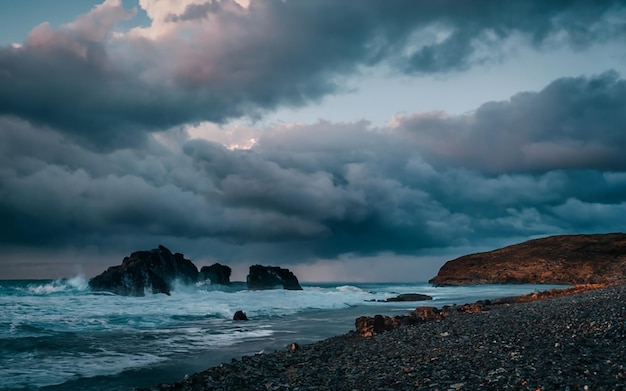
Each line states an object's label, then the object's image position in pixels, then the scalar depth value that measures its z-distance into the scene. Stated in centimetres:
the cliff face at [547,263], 12169
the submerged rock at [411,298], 6278
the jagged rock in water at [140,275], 7219
